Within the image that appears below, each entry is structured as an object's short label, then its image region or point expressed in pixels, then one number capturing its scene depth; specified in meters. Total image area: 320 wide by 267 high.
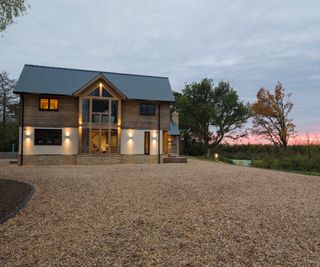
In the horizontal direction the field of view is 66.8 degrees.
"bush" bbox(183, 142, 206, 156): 38.88
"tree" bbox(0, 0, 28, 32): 8.59
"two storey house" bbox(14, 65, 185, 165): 18.61
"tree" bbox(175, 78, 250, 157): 34.66
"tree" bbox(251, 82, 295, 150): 34.59
